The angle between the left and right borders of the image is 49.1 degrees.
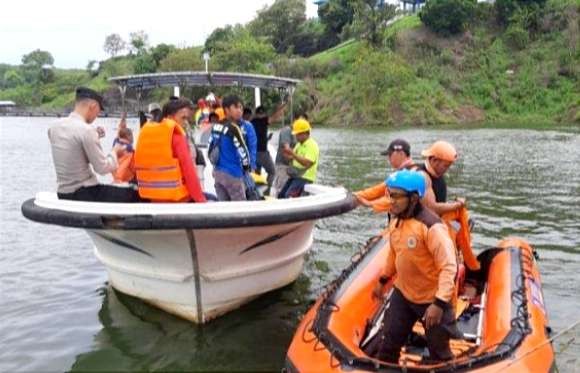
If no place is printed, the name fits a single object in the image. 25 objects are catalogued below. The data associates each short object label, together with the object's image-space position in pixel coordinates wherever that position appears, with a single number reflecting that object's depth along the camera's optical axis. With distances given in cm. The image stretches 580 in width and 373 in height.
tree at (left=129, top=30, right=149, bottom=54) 8829
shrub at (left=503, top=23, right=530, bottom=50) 5559
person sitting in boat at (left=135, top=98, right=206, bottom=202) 596
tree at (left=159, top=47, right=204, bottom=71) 5178
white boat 573
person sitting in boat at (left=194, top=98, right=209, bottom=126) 1153
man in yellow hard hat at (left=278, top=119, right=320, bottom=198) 823
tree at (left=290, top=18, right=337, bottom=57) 7194
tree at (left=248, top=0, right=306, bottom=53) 7394
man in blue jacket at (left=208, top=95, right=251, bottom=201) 677
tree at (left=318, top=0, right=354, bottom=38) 7031
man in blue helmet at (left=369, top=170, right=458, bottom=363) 414
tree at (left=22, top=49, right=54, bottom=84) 13615
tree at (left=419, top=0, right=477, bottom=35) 5788
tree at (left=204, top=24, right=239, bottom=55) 6556
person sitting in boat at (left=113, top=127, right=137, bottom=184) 638
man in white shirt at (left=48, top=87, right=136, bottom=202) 591
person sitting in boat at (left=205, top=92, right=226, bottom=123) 903
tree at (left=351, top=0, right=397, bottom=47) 5934
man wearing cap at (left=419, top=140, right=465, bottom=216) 548
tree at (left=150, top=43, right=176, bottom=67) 6293
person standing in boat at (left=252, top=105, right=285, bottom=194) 918
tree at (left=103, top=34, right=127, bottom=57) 10925
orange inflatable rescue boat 445
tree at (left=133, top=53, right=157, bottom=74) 6144
